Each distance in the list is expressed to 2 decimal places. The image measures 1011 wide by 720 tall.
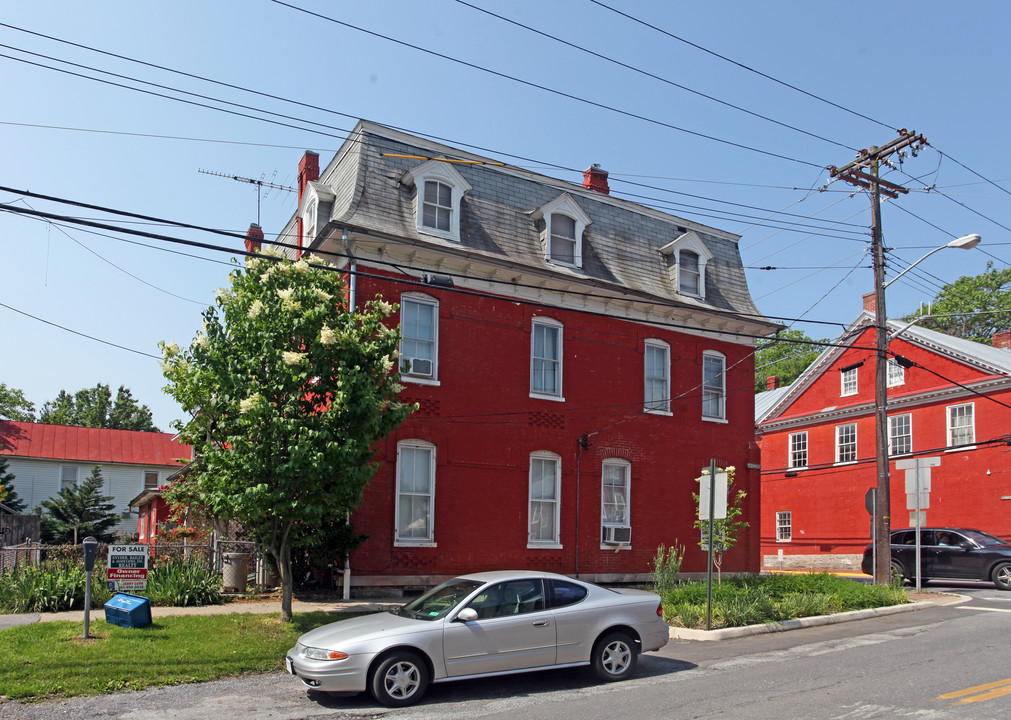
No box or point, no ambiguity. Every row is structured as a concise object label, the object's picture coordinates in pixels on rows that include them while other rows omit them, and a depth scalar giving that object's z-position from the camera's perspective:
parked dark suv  22.52
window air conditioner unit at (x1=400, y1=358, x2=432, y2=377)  18.80
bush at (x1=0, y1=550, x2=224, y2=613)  14.14
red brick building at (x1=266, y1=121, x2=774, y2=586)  18.67
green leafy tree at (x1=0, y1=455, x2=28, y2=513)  38.81
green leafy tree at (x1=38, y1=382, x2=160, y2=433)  78.19
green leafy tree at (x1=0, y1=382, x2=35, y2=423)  58.80
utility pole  19.73
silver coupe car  9.09
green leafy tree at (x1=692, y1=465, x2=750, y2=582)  18.27
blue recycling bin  12.29
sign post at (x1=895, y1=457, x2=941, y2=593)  20.19
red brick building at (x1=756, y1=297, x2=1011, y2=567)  31.28
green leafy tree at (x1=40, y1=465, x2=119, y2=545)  34.00
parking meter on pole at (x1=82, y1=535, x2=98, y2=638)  11.70
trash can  16.81
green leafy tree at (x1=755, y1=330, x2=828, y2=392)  59.72
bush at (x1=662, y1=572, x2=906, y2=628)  14.52
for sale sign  13.33
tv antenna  23.84
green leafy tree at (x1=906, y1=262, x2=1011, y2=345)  55.16
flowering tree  12.67
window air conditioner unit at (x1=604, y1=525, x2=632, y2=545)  21.44
